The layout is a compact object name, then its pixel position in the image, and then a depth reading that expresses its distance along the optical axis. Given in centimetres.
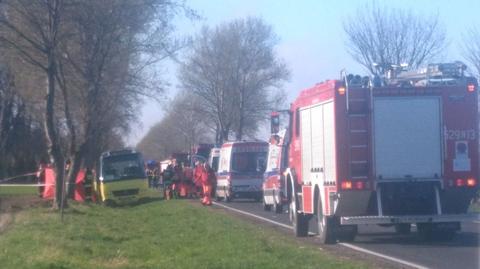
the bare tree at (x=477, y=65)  3988
